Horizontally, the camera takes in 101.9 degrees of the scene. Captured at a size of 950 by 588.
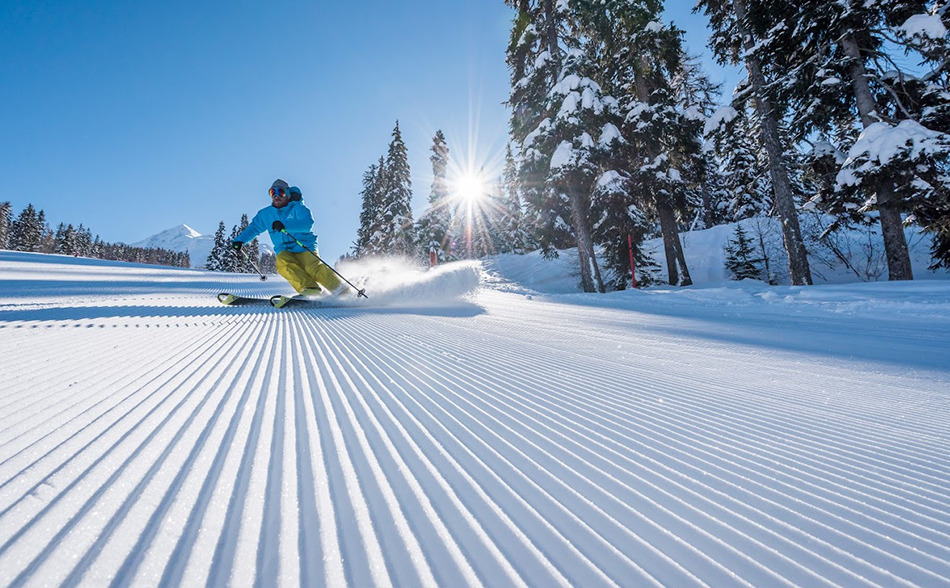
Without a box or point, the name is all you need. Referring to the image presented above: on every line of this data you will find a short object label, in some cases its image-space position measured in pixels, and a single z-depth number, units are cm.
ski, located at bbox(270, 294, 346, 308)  676
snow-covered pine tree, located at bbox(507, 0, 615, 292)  1178
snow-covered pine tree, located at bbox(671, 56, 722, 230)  1329
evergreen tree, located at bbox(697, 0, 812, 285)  926
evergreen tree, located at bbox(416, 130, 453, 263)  3462
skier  756
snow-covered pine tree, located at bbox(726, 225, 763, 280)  1371
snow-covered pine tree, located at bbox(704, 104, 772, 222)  2105
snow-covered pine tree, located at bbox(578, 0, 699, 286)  1252
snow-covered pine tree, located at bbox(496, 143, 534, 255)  3544
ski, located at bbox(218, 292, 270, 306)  696
